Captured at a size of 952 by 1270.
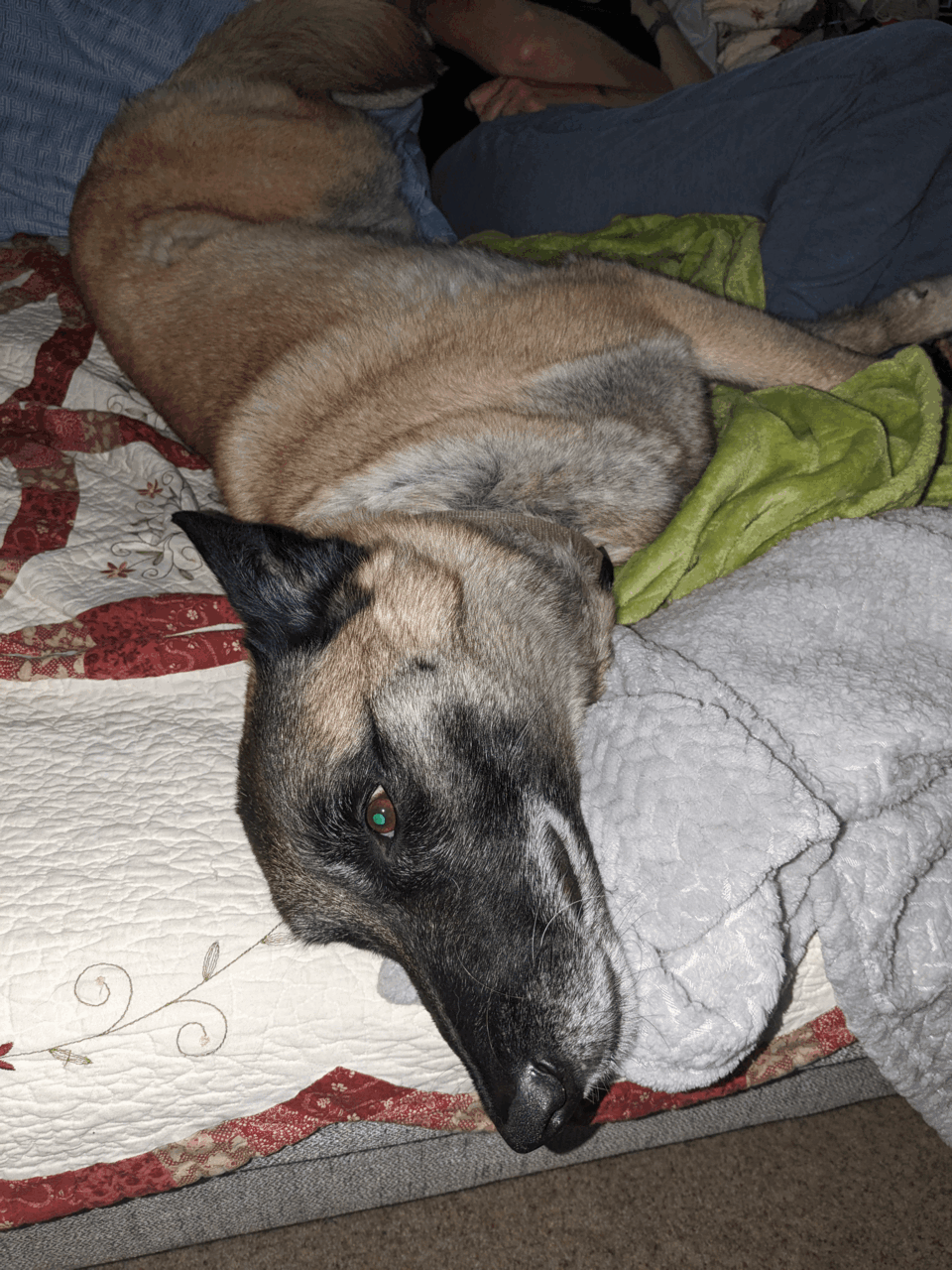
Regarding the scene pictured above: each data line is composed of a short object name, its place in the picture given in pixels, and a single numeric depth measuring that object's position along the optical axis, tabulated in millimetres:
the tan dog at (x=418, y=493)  415
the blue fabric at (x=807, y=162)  599
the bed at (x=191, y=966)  428
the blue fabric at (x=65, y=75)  758
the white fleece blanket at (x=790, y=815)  386
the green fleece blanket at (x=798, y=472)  482
